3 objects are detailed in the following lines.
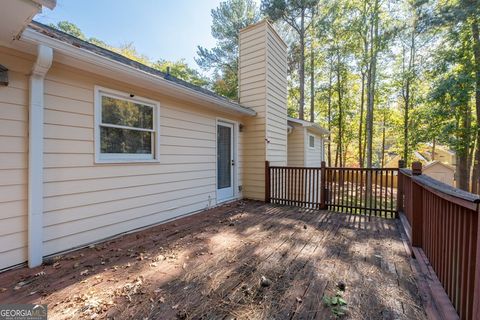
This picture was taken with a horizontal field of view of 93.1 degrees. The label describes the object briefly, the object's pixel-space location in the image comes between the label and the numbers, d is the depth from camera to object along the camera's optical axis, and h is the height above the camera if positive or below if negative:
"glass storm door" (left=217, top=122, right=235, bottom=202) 5.56 -0.09
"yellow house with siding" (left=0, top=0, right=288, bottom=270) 2.38 +0.17
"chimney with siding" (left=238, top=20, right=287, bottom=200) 5.98 +1.65
